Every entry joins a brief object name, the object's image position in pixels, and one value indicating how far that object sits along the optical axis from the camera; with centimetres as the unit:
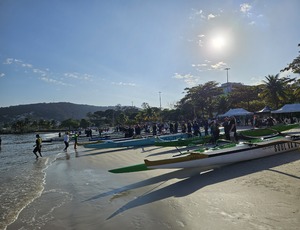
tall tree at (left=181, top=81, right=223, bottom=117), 5578
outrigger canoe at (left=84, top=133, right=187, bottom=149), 1605
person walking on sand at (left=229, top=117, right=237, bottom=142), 1278
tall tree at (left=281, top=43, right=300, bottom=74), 2772
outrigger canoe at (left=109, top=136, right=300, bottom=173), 693
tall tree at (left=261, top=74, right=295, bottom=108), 3953
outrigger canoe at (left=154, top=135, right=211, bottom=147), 1273
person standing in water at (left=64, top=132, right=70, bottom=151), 1889
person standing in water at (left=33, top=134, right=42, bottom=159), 1567
